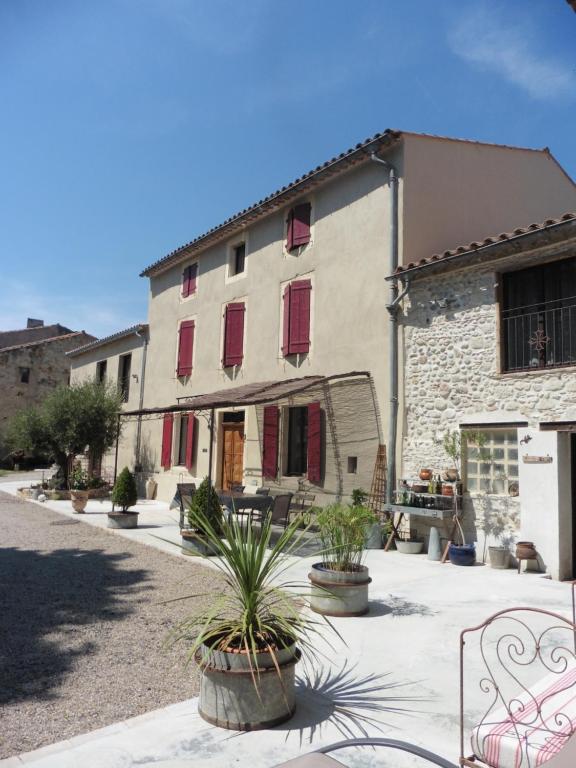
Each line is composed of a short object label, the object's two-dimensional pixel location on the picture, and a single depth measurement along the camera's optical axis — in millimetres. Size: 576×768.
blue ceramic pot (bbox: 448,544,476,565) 7789
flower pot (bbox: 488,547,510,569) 7590
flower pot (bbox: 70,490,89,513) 12992
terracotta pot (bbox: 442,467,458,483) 8344
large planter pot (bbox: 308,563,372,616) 5246
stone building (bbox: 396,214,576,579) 7348
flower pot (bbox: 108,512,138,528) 10852
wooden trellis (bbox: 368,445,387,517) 9445
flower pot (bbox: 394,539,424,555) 8609
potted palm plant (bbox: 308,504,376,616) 5254
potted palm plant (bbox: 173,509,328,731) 3143
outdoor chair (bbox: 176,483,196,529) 10003
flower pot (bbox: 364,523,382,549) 8914
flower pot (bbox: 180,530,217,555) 8219
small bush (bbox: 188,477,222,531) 8070
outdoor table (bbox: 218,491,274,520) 8758
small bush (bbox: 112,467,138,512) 11047
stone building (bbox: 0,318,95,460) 28422
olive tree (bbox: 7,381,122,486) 16797
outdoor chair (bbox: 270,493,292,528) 9008
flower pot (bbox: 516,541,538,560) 7289
